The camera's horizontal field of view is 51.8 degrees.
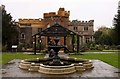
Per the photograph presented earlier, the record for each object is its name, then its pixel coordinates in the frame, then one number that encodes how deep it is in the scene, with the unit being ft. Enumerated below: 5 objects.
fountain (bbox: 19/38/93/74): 23.73
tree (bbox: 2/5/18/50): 64.41
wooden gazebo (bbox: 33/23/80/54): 44.02
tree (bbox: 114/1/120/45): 63.88
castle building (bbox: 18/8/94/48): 77.50
